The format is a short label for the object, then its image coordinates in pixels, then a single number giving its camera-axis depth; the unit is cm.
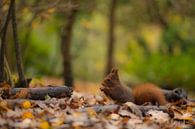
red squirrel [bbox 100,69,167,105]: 1280
